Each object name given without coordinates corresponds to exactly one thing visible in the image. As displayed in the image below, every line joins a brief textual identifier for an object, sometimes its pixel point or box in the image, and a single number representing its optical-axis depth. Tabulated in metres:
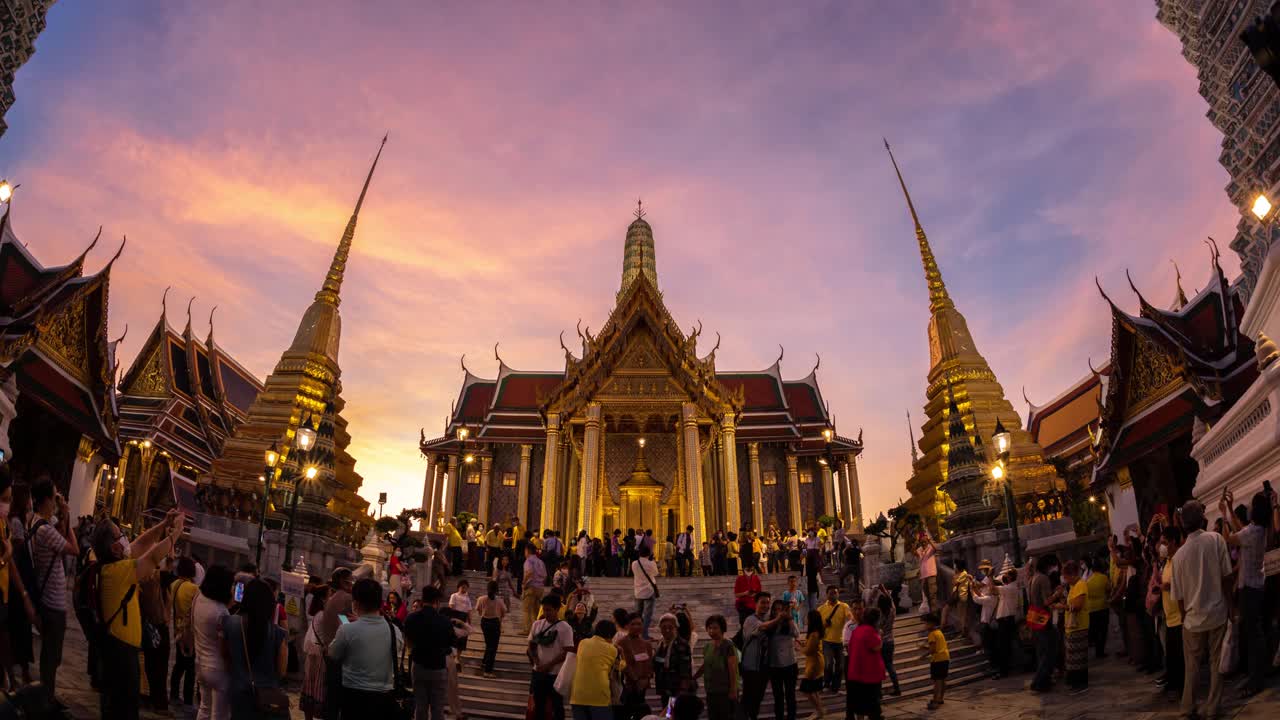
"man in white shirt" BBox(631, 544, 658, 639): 11.14
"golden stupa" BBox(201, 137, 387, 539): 23.08
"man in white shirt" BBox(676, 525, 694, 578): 18.70
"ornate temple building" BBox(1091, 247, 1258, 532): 13.51
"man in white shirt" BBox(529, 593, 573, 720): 6.52
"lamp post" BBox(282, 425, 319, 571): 13.02
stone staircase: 9.21
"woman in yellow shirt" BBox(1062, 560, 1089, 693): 8.21
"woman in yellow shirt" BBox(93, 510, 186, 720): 4.87
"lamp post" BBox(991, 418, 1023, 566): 11.48
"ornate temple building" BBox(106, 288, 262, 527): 23.92
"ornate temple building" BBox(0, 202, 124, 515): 15.73
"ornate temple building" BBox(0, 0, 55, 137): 15.84
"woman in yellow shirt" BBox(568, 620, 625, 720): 5.69
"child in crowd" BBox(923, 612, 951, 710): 8.39
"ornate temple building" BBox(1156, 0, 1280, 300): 15.02
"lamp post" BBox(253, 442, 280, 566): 11.97
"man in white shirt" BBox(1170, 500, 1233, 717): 5.36
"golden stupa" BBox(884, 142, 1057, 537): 24.11
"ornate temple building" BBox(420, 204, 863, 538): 24.03
